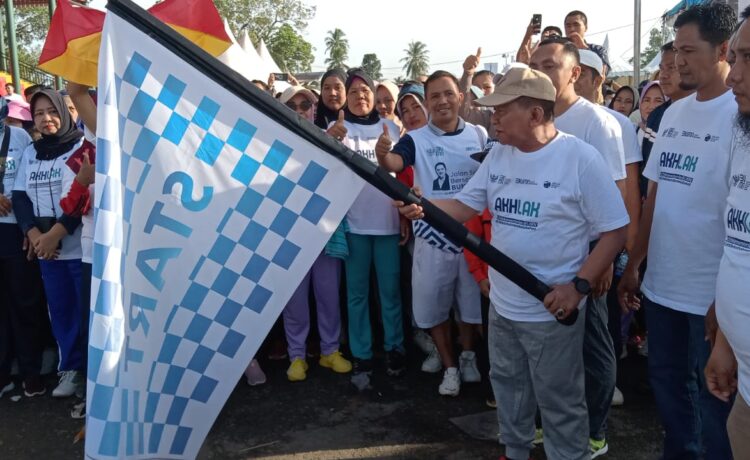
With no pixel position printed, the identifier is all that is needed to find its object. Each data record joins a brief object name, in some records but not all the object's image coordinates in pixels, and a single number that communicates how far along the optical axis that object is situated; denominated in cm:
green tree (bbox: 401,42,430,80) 8838
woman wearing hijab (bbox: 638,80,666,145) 532
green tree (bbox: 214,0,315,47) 4097
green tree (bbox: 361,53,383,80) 6618
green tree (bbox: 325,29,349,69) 8044
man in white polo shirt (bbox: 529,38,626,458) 292
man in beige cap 242
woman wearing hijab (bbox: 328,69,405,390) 417
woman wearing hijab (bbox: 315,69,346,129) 447
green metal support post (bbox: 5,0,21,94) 1426
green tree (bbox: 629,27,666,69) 4544
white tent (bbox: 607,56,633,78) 2673
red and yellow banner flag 291
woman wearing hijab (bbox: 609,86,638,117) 658
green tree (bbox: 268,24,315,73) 4462
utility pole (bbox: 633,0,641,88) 1425
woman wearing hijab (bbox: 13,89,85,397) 400
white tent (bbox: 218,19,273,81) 1010
